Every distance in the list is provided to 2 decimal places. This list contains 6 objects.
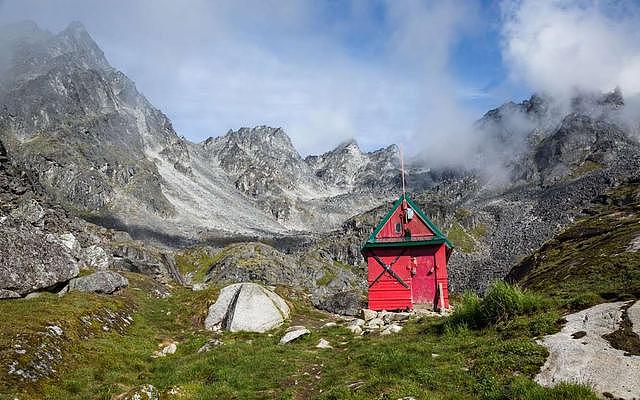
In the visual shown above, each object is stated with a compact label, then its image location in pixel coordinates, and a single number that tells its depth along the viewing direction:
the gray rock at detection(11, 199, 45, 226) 44.66
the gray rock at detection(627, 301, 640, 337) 12.88
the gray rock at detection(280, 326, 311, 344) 23.73
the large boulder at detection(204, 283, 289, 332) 28.75
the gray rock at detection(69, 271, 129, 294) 31.72
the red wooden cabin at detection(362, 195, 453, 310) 36.56
